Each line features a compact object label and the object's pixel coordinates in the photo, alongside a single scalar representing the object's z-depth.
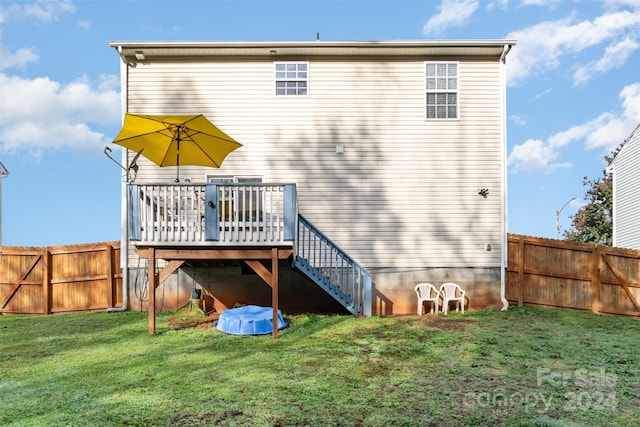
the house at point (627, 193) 19.09
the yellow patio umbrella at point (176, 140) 9.99
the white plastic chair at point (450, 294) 12.17
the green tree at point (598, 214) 28.57
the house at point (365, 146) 12.45
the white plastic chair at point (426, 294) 12.09
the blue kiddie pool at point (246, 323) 10.20
